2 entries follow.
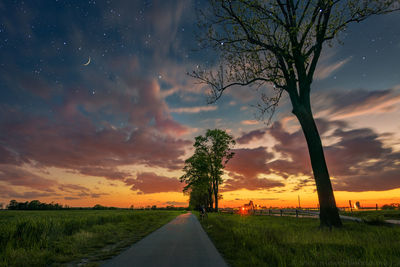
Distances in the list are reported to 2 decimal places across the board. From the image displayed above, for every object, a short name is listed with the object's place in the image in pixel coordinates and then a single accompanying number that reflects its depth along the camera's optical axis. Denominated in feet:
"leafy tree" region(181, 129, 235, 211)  160.25
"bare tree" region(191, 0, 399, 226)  39.50
